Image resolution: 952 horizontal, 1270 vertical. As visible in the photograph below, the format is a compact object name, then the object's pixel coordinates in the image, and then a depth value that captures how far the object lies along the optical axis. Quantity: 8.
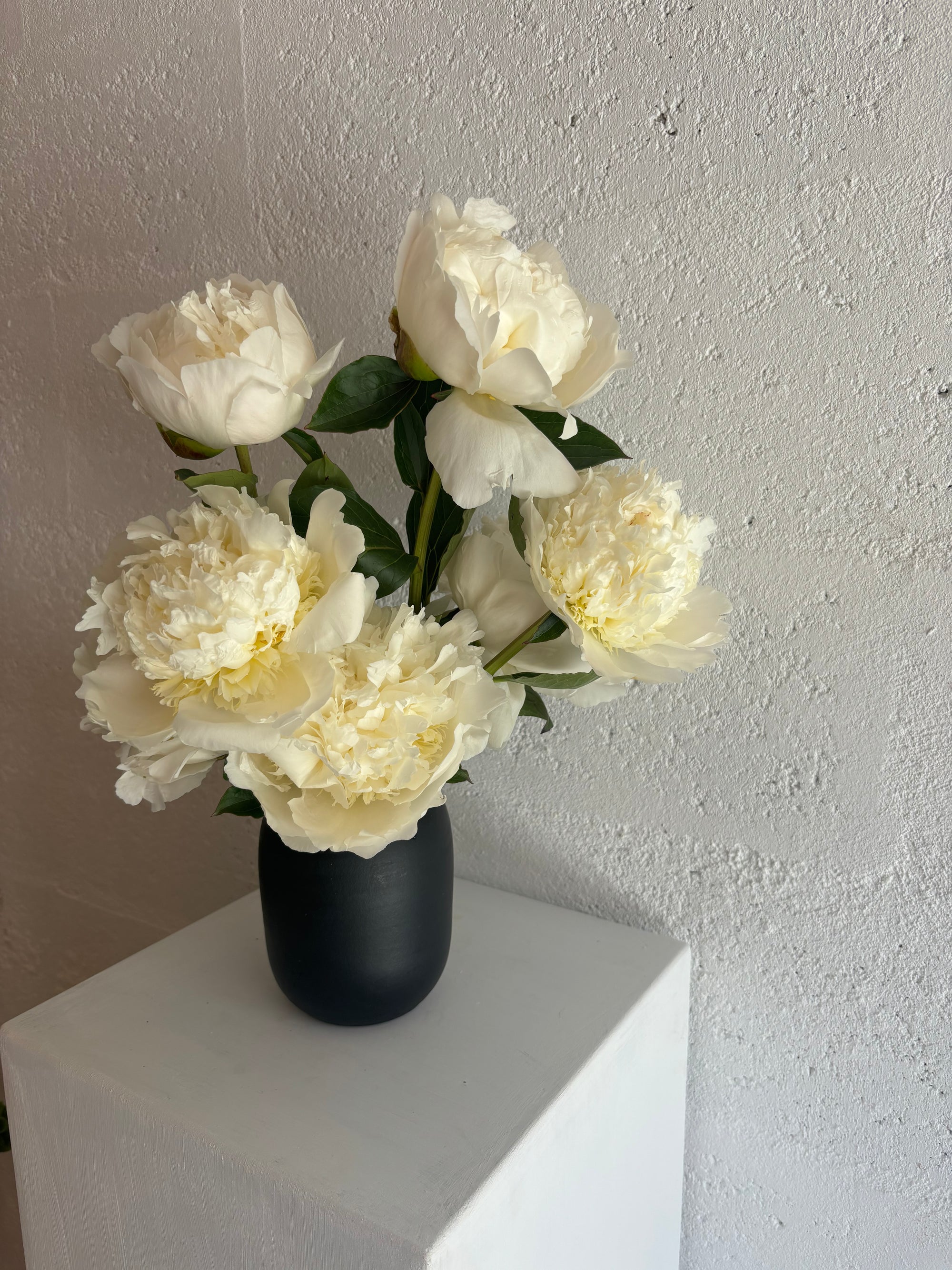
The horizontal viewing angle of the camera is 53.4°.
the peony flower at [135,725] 0.59
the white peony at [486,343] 0.55
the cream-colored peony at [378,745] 0.58
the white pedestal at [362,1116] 0.60
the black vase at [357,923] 0.69
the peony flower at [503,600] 0.67
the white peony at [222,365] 0.56
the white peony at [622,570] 0.59
